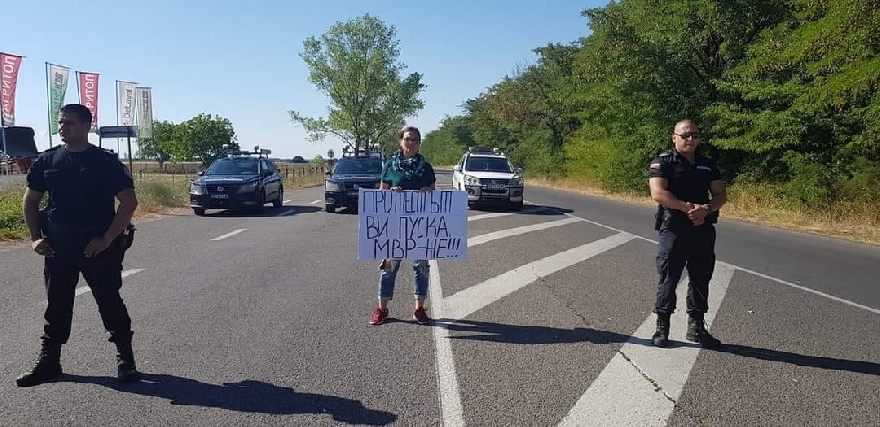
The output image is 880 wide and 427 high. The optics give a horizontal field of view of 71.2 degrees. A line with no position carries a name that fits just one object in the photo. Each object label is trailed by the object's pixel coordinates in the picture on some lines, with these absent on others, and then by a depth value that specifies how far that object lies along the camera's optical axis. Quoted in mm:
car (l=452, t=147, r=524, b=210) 18422
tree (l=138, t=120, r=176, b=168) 72838
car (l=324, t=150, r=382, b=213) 17797
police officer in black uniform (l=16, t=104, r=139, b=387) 4109
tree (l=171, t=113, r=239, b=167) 67375
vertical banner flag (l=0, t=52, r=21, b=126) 25078
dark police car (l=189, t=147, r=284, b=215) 17312
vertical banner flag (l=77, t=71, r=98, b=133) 26625
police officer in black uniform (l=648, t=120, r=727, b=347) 4949
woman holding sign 5605
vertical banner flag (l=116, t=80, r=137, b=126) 27359
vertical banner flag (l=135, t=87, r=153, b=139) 28230
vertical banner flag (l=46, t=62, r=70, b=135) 25844
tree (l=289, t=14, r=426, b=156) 59500
